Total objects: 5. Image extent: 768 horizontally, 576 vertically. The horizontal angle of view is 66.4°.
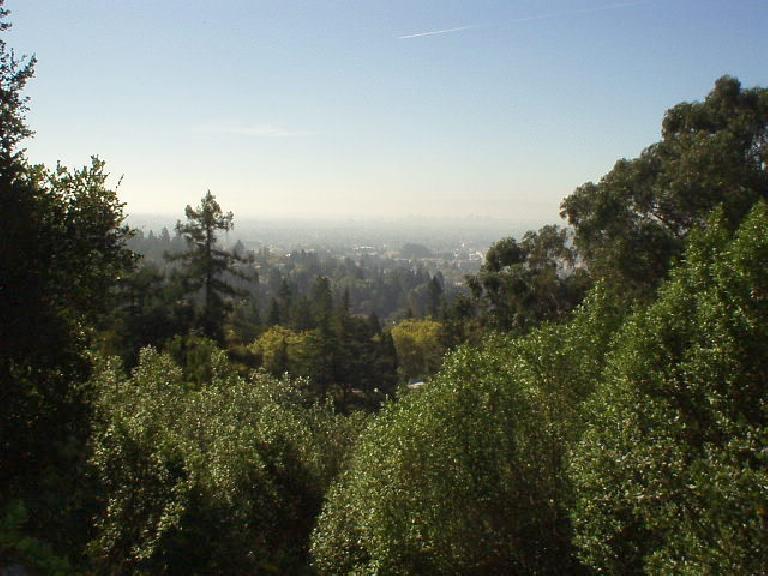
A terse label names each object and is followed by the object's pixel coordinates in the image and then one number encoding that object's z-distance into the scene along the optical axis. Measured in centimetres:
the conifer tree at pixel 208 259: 3244
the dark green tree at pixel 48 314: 841
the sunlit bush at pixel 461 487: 995
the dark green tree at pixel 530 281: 3197
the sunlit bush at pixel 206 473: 946
